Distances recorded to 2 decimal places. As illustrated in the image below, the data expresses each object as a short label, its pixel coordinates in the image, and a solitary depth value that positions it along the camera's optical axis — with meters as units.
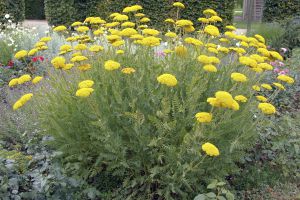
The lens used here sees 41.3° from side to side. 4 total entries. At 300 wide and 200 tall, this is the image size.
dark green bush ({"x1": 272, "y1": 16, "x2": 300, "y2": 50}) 8.88
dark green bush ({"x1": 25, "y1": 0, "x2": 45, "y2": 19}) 19.92
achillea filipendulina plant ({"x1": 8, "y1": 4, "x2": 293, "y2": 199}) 2.70
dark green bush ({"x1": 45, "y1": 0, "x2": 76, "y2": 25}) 11.49
